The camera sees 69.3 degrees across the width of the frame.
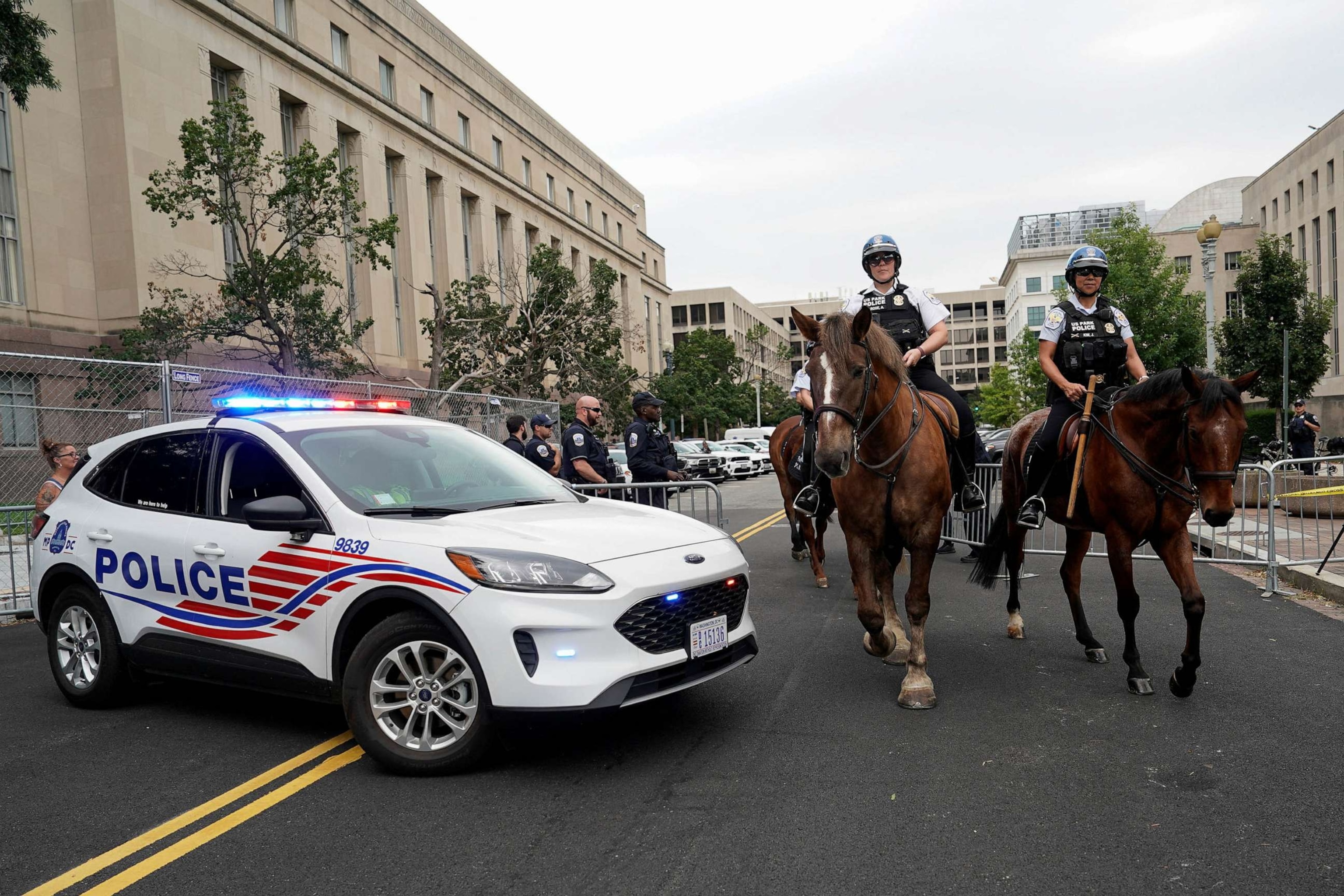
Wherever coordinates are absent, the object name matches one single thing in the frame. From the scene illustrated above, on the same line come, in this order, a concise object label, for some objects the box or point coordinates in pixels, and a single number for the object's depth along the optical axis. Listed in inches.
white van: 2097.7
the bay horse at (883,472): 223.6
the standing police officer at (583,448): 453.7
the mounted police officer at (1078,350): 276.1
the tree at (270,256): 824.3
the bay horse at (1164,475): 222.8
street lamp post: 780.0
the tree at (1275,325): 1425.9
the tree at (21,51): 470.0
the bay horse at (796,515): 416.2
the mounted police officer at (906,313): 287.1
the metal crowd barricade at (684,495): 398.3
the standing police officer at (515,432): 527.5
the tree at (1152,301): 1396.4
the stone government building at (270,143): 1044.5
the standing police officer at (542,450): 466.9
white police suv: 179.8
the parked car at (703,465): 1376.7
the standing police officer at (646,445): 480.1
